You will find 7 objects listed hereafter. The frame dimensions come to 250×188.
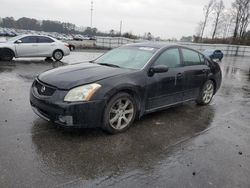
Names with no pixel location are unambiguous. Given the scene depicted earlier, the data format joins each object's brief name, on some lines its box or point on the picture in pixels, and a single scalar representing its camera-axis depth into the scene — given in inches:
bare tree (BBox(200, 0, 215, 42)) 1824.1
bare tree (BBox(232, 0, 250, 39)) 1660.7
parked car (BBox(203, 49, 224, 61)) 707.9
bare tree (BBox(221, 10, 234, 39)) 1803.0
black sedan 116.4
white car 378.8
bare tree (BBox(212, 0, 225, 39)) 1811.6
